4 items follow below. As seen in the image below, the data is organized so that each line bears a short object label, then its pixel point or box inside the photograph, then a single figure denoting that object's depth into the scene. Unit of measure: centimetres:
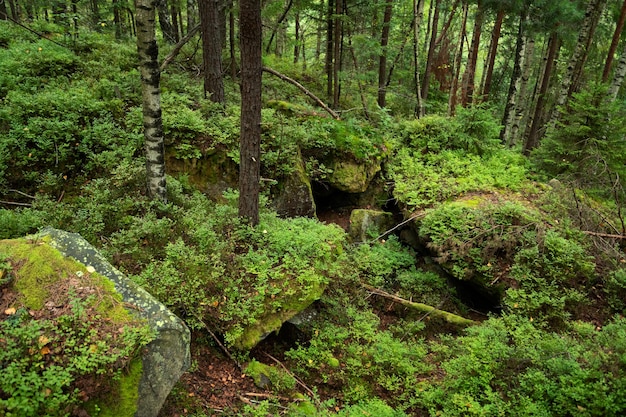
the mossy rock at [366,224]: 915
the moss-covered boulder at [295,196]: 813
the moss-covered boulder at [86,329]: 279
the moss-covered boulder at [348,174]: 970
